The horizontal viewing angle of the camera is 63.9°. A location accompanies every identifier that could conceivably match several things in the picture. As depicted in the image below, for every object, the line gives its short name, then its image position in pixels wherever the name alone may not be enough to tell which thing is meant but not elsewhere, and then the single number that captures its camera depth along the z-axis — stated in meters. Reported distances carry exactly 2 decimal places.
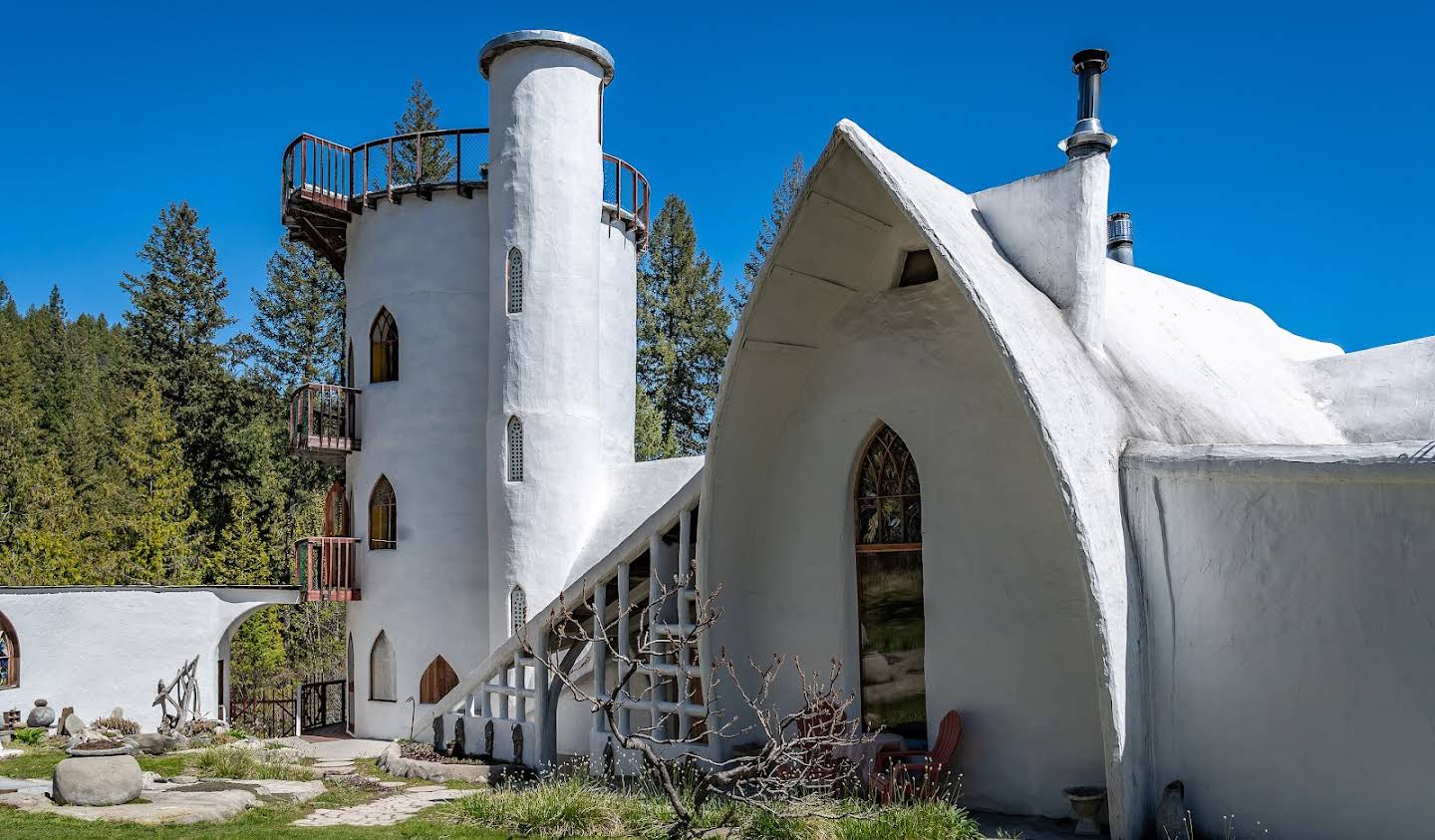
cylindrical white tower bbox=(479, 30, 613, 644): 20.38
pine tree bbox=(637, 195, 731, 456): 37.88
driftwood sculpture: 20.20
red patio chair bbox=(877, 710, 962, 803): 11.20
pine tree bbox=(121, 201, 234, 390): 36.22
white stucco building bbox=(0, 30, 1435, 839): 9.47
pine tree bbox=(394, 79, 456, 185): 37.06
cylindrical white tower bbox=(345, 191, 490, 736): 21.08
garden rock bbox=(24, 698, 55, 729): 19.61
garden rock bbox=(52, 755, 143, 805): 12.92
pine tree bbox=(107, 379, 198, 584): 30.98
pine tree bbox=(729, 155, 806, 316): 38.97
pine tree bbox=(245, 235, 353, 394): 38.78
